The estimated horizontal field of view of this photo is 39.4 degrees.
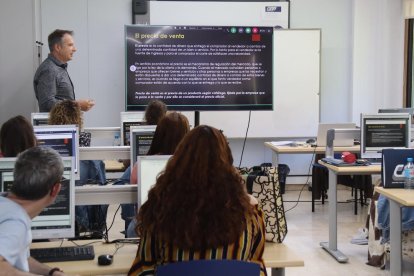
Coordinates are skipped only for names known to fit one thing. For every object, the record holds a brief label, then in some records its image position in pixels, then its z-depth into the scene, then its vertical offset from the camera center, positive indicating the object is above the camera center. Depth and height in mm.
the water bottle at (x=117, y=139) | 5637 -438
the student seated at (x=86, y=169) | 4516 -599
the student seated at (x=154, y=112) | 4848 -147
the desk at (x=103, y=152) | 4332 -437
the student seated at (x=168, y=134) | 3402 -233
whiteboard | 7570 +498
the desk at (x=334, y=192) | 4895 -840
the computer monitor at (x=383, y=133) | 5332 -359
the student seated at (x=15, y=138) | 3293 -245
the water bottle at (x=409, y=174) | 3777 -526
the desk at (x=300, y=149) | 6261 -612
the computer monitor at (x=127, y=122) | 5254 -252
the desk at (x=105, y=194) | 2793 -484
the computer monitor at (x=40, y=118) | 5176 -208
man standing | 5613 +192
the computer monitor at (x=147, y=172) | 2742 -368
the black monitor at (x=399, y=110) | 6344 -178
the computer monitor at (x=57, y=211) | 2551 -520
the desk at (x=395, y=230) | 3646 -864
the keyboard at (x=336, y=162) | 4992 -593
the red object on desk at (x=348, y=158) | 5055 -558
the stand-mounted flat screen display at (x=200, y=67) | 7320 +354
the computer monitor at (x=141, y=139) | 4180 -322
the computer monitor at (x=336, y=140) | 6266 -469
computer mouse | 2490 -713
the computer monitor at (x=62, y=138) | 3938 -296
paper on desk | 6793 -580
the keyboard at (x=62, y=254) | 2541 -711
